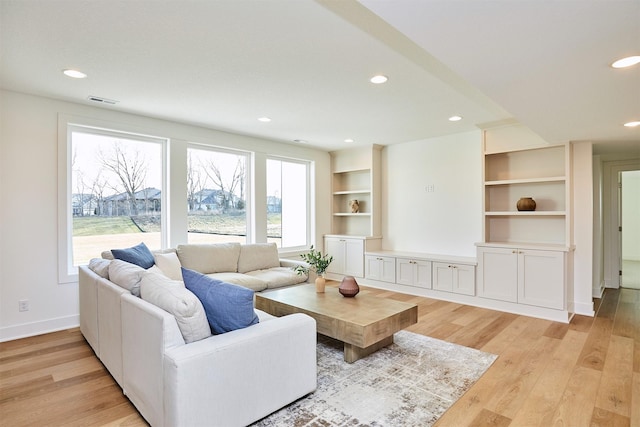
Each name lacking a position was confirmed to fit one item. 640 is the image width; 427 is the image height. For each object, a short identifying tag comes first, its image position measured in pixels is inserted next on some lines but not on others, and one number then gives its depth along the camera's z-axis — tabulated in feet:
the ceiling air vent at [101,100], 11.95
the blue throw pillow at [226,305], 6.62
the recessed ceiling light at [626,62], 6.29
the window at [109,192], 13.16
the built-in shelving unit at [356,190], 20.48
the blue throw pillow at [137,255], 11.42
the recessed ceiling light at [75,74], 9.70
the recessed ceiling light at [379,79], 9.94
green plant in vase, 11.87
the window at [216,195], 16.48
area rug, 6.88
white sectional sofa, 5.68
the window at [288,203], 19.89
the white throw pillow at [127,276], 7.84
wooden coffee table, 8.87
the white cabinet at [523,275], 13.25
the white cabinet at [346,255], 20.07
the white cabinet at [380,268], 18.43
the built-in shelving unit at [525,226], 13.51
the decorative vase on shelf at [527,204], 14.94
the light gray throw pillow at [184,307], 6.18
